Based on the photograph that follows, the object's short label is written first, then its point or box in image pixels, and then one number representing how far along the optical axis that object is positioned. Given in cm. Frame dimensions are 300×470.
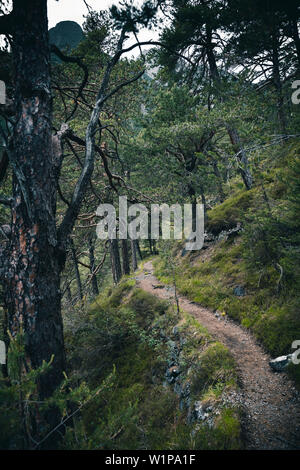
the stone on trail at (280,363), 471
